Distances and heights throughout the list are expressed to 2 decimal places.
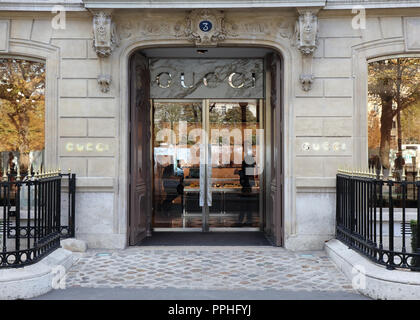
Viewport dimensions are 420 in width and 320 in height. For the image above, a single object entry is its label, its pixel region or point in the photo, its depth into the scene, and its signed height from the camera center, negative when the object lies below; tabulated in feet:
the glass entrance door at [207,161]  35.27 +0.34
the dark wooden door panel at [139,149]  29.45 +1.09
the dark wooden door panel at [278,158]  29.30 +0.50
